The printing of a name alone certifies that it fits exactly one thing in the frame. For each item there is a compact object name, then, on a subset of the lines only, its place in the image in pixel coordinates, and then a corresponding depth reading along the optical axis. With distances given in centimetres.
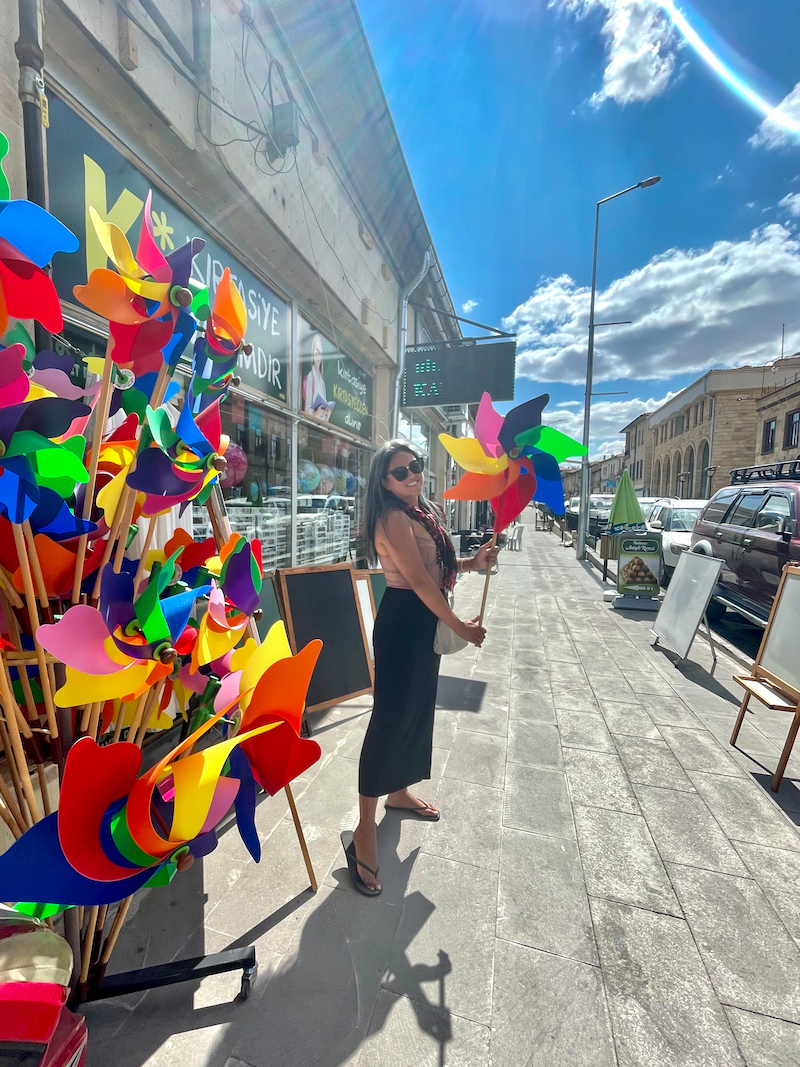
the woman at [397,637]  186
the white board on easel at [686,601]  429
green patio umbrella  814
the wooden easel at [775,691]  249
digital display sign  612
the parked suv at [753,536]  509
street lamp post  1241
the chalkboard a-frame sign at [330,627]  313
